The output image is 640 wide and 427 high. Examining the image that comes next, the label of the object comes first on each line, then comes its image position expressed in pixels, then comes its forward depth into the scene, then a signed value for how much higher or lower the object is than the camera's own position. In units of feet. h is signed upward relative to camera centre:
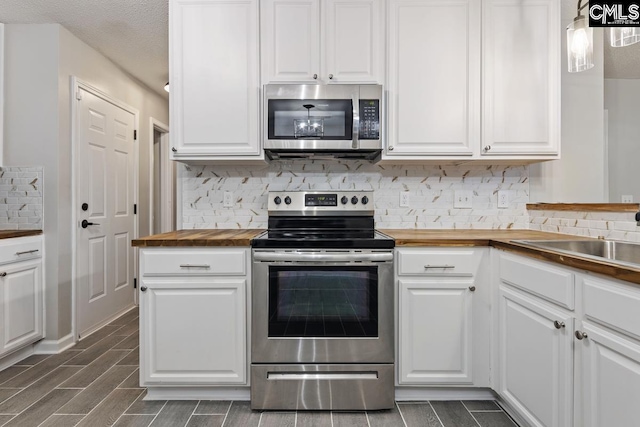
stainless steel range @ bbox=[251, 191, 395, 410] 5.93 -2.08
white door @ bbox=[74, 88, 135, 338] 9.35 +0.05
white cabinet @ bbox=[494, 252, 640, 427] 3.50 -1.64
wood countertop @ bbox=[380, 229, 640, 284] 3.59 -0.50
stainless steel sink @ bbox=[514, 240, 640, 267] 5.46 -0.57
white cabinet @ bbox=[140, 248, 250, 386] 6.02 -1.68
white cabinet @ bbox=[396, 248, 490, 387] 6.05 -1.72
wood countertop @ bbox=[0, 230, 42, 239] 7.29 -0.47
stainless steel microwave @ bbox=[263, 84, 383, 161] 6.69 +1.80
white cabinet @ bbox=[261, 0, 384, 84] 6.88 +3.34
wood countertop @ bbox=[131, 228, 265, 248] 5.95 -0.48
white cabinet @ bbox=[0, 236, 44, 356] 7.32 -1.79
